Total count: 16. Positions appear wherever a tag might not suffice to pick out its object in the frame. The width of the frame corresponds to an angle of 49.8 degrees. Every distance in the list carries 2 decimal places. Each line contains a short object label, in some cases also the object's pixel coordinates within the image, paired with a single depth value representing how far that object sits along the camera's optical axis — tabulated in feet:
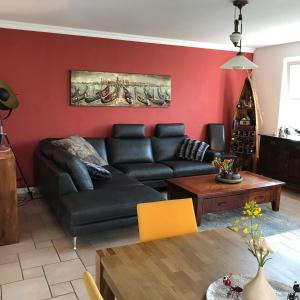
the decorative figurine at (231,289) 4.14
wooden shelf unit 19.36
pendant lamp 11.15
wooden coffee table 11.71
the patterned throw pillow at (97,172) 11.84
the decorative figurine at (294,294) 4.00
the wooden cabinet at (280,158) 16.75
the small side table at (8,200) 9.92
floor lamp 12.61
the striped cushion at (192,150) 17.02
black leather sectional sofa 9.98
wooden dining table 4.28
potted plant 12.96
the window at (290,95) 18.45
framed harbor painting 15.93
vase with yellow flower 3.70
